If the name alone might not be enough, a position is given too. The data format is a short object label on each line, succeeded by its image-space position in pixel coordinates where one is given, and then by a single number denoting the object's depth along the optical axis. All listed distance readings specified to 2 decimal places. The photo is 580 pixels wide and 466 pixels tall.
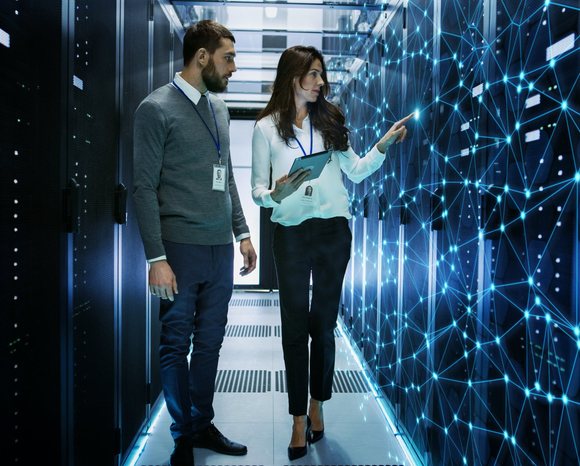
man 1.72
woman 1.98
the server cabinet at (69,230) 1.08
